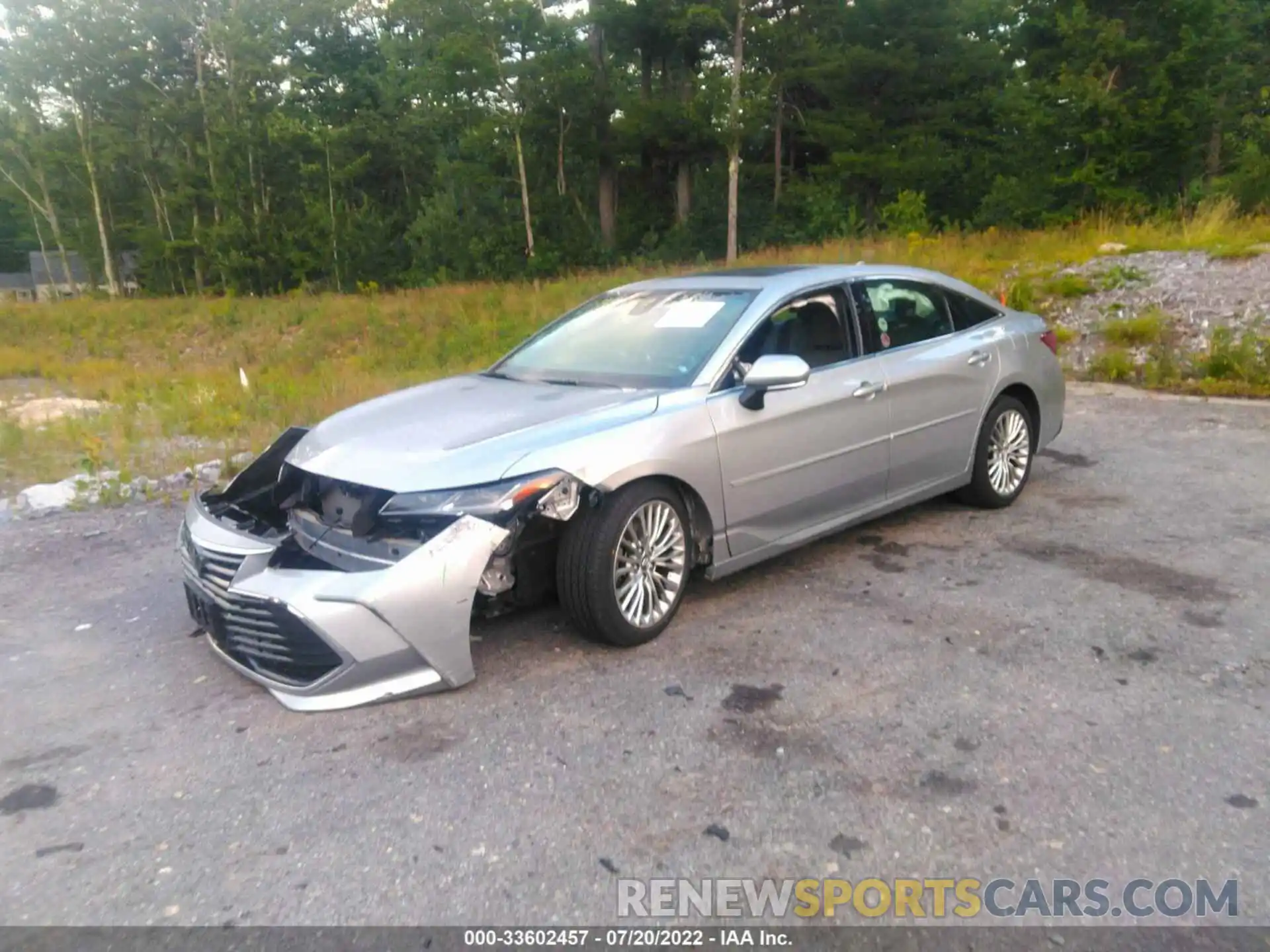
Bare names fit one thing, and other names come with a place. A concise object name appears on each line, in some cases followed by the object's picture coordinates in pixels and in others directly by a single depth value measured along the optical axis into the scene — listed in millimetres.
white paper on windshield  4844
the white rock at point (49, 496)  6930
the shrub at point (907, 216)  21438
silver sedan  3553
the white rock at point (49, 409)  11141
